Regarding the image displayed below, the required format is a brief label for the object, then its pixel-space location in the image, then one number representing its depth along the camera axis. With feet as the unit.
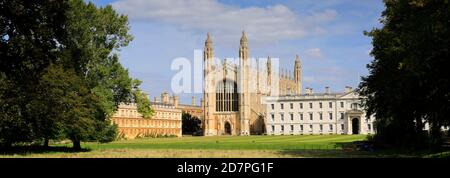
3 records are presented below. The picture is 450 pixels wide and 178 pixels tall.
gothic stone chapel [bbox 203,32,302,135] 426.10
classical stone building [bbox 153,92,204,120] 535.60
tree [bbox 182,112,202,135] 500.74
